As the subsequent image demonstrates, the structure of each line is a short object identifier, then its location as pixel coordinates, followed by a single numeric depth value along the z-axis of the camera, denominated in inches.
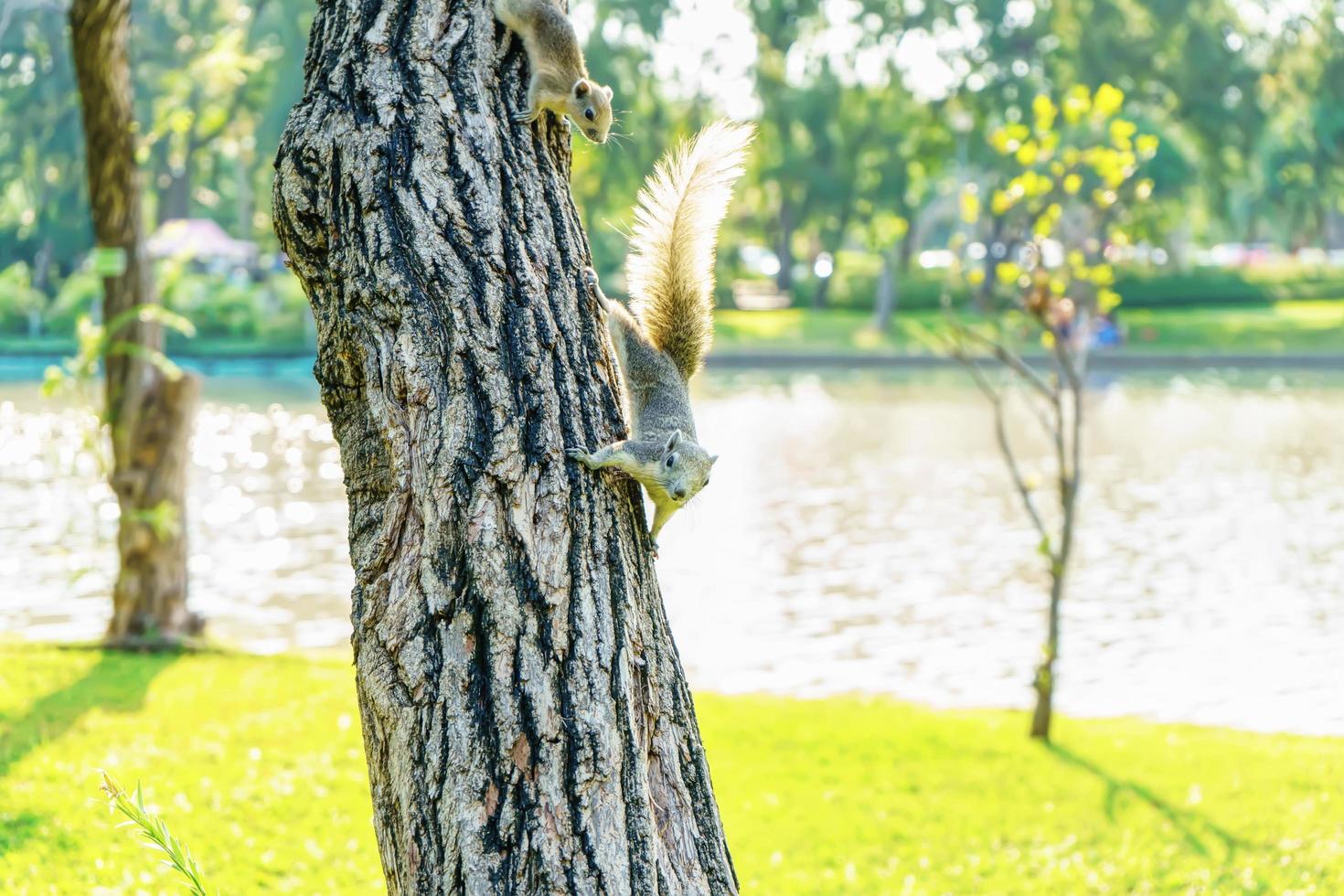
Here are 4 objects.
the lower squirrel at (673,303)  159.6
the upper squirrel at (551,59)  159.8
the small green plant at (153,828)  143.6
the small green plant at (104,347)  305.9
